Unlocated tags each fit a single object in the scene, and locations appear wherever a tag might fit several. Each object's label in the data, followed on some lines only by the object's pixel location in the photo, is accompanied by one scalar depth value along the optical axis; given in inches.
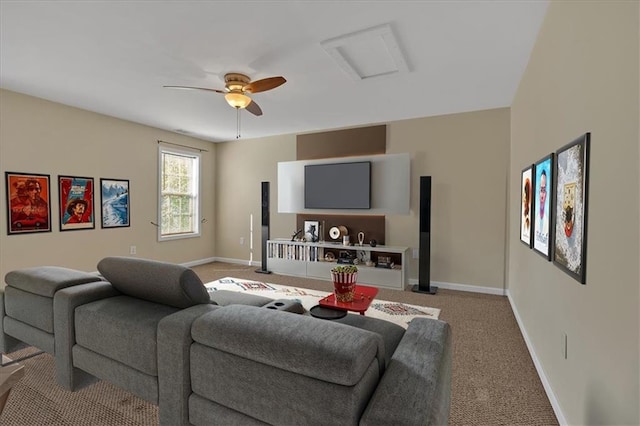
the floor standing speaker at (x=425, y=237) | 168.9
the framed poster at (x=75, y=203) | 162.7
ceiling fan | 113.8
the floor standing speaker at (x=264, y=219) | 219.9
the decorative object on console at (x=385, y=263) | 180.9
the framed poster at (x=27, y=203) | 144.4
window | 218.0
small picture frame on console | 214.7
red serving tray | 90.1
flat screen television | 194.4
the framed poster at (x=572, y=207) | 56.1
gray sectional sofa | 41.1
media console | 177.5
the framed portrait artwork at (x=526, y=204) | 101.9
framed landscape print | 181.5
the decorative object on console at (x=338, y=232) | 206.7
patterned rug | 133.9
